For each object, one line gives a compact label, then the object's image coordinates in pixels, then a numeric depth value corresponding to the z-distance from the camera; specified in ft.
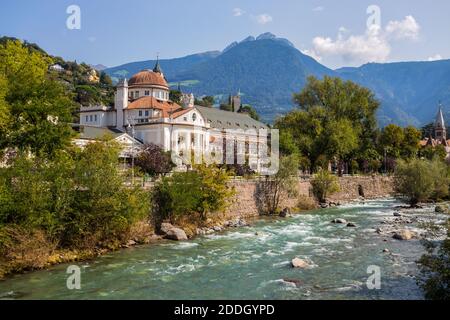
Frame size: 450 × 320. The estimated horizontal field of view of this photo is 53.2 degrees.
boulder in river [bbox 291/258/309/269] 77.05
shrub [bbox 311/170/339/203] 192.03
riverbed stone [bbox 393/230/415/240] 104.53
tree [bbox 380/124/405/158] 295.28
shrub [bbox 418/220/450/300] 50.85
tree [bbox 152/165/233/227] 111.96
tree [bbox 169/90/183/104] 445.37
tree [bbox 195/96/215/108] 465.63
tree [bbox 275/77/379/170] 216.13
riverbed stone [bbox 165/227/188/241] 103.40
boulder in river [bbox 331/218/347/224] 132.71
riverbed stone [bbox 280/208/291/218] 149.40
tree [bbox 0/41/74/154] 99.04
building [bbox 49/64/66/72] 523.17
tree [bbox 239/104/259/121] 455.63
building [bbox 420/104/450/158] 473.02
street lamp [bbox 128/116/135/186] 211.82
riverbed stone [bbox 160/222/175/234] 106.22
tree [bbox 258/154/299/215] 158.81
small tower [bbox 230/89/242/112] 412.65
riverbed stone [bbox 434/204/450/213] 153.48
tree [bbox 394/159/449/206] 171.01
